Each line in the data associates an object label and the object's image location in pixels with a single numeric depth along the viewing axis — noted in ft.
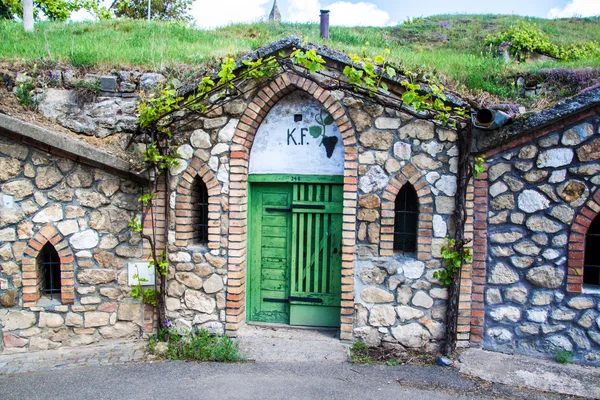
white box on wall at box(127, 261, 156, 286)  20.27
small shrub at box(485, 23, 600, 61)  34.06
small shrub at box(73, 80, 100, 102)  22.39
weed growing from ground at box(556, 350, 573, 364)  17.89
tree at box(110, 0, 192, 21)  76.23
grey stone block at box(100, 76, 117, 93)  22.24
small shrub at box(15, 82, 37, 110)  21.91
